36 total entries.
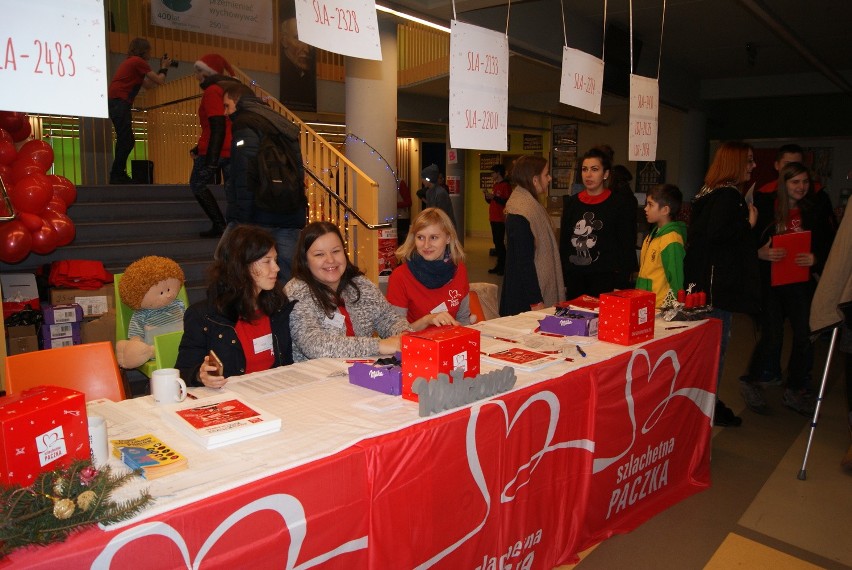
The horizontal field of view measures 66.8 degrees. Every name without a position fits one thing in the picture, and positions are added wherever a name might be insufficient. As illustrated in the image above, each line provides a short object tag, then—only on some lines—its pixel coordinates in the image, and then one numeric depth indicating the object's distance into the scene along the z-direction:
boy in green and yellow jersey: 3.48
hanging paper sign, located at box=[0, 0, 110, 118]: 1.55
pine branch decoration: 1.09
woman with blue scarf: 3.04
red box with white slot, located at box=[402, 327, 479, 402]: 1.88
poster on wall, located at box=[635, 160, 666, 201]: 12.61
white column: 6.57
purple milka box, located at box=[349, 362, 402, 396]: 1.96
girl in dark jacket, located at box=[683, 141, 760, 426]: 3.58
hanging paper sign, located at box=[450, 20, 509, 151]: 2.62
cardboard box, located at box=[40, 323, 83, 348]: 4.50
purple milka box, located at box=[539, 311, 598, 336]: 2.75
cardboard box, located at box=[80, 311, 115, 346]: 3.98
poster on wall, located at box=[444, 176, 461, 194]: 12.12
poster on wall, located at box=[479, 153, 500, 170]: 16.67
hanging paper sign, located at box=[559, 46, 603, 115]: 3.27
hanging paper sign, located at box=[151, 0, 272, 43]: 7.74
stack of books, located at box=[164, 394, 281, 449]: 1.54
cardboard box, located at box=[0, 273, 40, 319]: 4.59
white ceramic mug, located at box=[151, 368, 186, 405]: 1.78
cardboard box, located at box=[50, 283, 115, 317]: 4.82
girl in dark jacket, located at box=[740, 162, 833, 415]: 4.10
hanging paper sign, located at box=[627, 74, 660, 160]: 3.95
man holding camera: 6.20
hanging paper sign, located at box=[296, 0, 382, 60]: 2.08
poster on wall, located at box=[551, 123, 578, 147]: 13.23
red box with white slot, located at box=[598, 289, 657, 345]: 2.58
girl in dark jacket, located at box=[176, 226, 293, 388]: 2.28
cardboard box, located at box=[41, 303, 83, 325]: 4.52
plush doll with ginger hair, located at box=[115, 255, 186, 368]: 3.19
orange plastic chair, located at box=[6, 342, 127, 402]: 2.12
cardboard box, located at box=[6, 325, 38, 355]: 4.26
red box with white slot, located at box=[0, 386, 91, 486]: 1.17
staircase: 5.54
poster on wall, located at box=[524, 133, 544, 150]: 15.41
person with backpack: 3.91
